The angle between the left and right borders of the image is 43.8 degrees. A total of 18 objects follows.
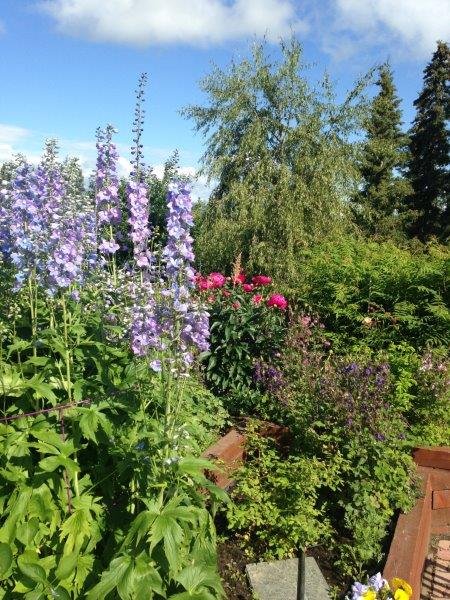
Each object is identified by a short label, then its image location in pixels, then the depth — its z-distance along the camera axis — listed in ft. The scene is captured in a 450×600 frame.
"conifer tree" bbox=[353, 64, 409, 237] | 83.35
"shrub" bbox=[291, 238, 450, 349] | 18.84
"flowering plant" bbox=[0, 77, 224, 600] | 6.97
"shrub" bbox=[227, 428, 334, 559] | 10.23
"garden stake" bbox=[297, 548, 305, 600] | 8.29
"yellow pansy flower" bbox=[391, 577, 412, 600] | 8.61
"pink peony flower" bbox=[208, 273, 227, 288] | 16.94
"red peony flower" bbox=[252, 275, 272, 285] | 18.21
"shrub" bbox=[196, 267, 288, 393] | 16.06
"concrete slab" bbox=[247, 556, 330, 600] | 9.49
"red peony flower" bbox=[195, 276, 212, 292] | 16.43
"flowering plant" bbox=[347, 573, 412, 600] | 8.75
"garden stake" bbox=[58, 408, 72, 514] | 7.80
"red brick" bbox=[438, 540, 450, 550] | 13.35
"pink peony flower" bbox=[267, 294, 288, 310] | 17.20
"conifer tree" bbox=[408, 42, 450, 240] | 88.12
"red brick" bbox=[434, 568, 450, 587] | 12.02
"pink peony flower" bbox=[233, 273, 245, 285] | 18.39
